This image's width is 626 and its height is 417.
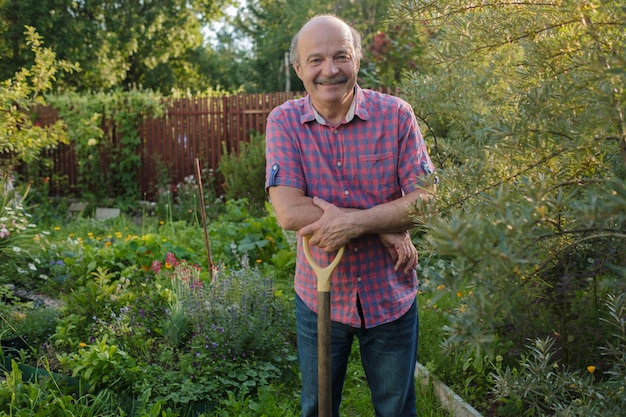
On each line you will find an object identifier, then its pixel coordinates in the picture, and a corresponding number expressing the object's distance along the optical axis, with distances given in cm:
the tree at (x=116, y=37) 1688
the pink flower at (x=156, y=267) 488
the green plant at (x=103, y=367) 323
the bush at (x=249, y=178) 878
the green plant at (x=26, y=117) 539
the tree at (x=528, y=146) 117
